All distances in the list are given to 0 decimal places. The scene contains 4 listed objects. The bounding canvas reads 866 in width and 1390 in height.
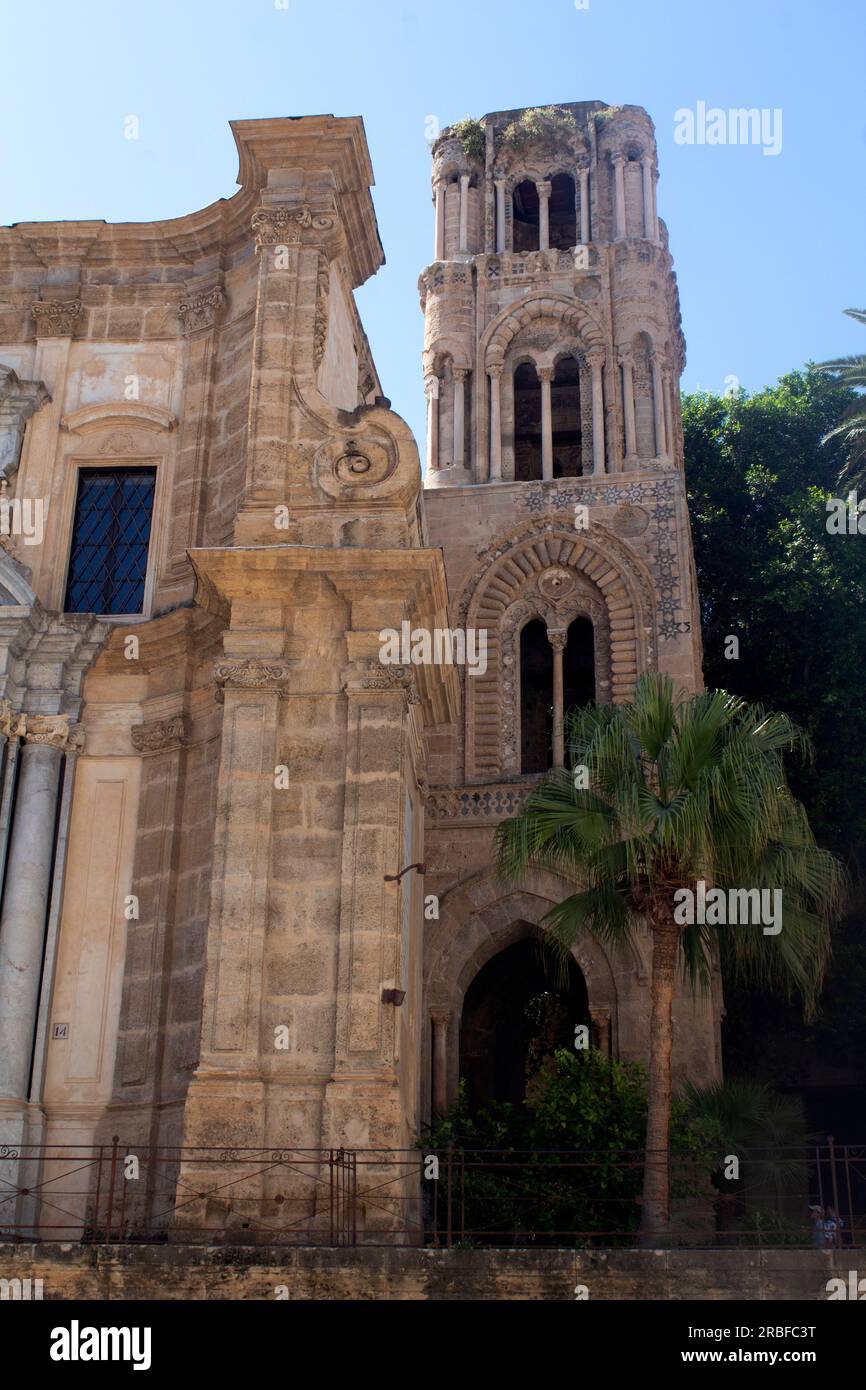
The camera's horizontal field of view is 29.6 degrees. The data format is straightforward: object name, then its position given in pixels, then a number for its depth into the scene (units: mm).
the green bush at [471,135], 31547
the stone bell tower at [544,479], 23281
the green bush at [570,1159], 17125
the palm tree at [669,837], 14984
